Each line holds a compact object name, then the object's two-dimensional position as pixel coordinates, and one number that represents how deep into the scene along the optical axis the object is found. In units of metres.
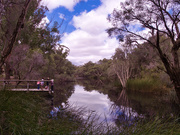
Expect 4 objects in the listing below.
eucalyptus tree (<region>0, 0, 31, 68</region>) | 4.21
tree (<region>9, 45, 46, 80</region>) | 14.27
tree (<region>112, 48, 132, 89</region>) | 25.03
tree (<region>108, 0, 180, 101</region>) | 7.95
